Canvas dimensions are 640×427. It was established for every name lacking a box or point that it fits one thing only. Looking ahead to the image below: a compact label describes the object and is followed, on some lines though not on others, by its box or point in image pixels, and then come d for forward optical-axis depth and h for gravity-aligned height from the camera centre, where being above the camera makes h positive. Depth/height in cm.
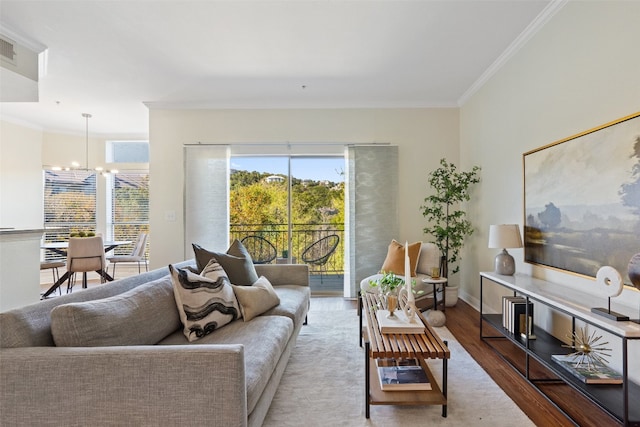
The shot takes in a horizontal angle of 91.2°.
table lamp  273 -23
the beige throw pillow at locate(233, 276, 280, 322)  221 -61
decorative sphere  328 -108
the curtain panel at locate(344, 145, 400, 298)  446 +17
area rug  176 -115
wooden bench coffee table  166 -73
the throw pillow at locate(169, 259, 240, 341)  189 -55
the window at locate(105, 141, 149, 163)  616 +128
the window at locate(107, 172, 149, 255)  609 +22
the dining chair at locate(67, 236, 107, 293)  435 -55
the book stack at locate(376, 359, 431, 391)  187 -100
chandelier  519 +94
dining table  458 -51
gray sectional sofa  115 -62
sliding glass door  465 +26
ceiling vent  278 +150
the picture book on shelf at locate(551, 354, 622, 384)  174 -91
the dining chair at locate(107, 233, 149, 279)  516 -67
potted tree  400 +4
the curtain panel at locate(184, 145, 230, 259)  450 +28
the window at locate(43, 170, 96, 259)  580 +27
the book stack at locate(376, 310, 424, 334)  191 -67
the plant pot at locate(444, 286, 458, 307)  402 -103
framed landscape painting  186 +11
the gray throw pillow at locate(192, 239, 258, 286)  252 -41
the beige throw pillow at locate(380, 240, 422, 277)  379 -53
